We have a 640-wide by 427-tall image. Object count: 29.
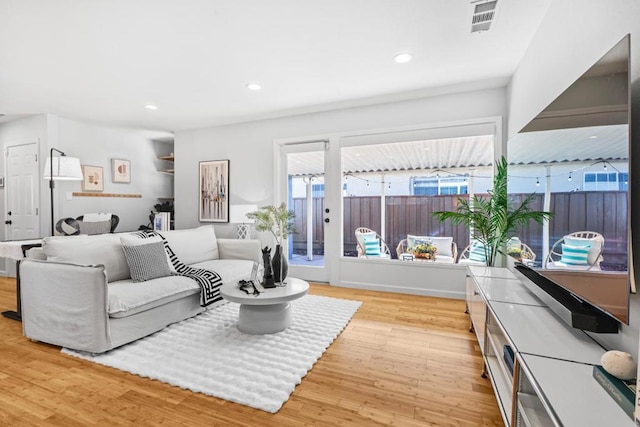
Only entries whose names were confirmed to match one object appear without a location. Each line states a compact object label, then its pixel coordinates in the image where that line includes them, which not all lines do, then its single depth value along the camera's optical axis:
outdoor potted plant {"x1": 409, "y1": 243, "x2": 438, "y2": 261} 3.90
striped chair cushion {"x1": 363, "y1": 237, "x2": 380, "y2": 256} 4.19
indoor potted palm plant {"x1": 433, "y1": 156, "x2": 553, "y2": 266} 2.85
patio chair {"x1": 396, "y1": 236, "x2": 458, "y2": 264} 3.84
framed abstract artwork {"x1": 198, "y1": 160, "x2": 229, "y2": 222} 5.09
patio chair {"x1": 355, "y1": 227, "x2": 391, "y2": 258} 4.16
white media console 0.94
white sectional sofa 2.22
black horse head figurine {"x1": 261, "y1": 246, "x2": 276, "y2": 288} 2.65
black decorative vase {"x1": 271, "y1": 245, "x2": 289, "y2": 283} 2.72
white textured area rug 1.83
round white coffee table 2.47
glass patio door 4.36
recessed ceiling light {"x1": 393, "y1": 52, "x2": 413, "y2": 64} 2.76
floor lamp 3.86
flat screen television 1.19
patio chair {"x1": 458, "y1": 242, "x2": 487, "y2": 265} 3.67
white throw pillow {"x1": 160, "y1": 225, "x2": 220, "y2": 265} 3.45
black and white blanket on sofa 2.75
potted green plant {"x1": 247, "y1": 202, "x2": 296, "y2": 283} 2.73
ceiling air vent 2.09
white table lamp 4.48
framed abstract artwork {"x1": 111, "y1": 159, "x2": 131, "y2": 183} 5.35
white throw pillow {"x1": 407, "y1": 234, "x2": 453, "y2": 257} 3.89
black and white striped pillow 2.72
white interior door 4.63
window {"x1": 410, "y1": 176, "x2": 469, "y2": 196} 3.79
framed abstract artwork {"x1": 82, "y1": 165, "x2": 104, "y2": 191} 4.91
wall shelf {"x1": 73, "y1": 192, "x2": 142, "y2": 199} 4.86
